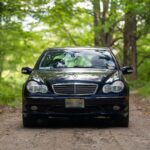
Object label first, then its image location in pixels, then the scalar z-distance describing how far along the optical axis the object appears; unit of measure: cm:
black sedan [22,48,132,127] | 1061
